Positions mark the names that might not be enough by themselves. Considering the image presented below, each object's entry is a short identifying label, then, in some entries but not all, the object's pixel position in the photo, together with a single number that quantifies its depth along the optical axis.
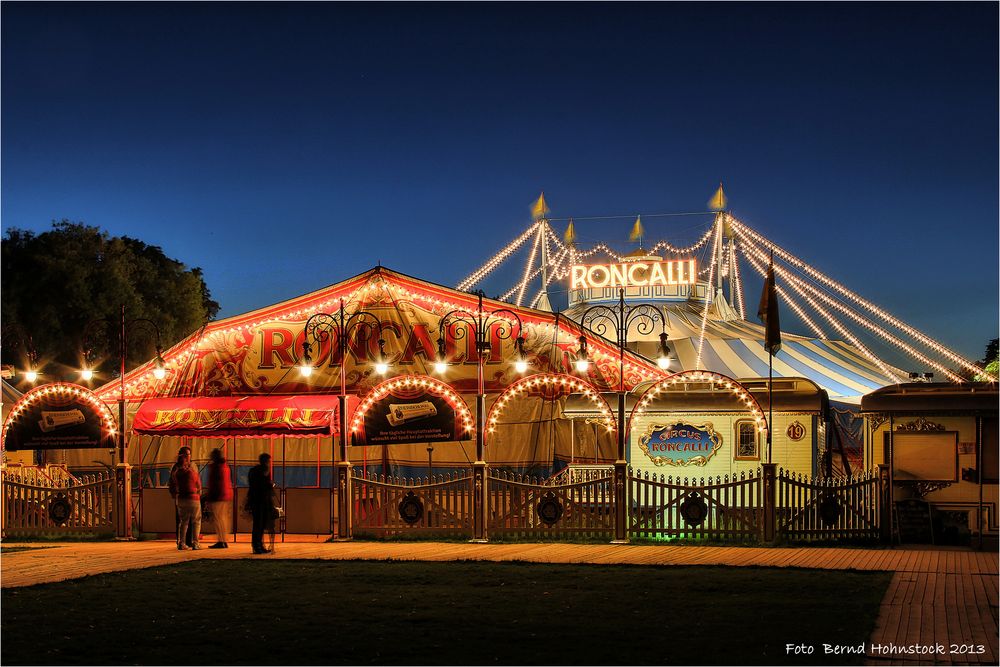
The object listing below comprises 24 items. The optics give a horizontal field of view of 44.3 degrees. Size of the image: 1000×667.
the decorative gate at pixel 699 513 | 17.98
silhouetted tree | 43.31
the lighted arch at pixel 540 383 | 20.45
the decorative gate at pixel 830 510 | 17.98
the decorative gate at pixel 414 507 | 18.98
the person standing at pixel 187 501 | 17.62
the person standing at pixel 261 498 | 16.89
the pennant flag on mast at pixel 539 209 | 39.38
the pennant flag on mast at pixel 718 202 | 37.50
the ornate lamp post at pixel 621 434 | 18.31
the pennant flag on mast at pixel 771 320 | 20.00
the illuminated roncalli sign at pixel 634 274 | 37.88
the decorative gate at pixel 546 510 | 18.59
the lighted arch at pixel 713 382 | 19.30
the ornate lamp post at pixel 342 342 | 19.38
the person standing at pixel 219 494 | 17.94
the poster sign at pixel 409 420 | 19.56
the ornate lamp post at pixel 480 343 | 18.75
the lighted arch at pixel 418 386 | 19.61
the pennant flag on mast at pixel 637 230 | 40.96
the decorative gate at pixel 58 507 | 20.33
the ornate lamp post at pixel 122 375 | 19.98
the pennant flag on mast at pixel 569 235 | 41.09
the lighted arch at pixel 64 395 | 21.14
